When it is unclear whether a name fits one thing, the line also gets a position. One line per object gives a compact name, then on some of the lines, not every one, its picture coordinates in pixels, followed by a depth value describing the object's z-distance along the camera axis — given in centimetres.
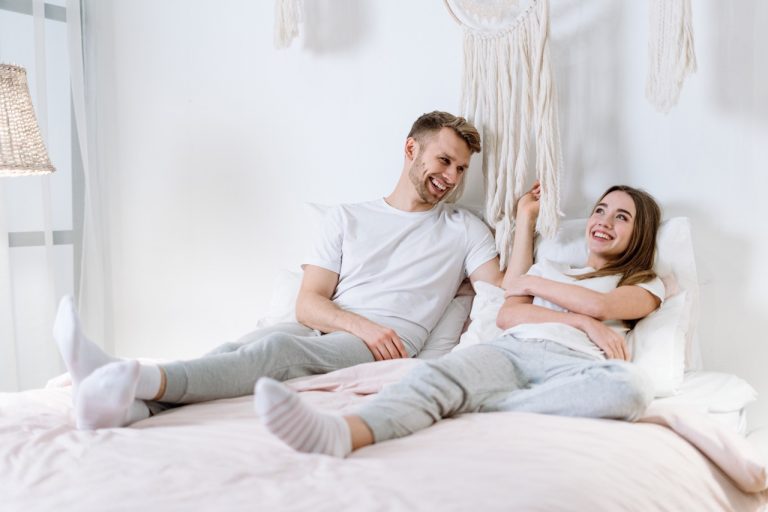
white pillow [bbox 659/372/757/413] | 163
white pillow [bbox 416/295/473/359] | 205
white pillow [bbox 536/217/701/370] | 177
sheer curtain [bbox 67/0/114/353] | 286
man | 187
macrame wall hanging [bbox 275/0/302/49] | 255
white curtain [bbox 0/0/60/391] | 262
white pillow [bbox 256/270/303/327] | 224
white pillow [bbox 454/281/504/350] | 188
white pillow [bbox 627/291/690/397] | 162
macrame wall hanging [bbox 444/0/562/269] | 197
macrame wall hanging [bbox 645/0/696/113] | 179
